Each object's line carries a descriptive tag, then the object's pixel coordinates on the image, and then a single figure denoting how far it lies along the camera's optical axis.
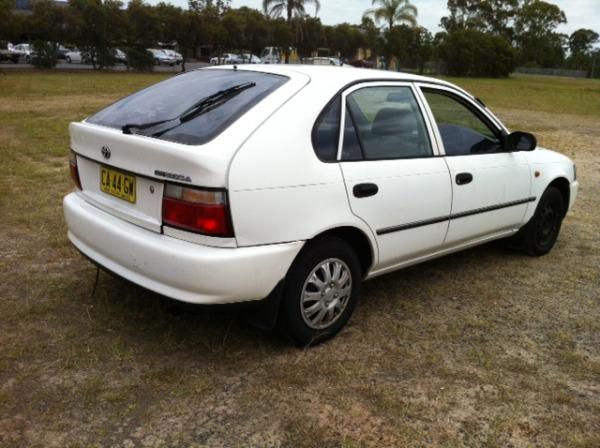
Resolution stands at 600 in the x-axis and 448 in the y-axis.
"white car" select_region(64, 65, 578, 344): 2.79
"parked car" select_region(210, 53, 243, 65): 46.49
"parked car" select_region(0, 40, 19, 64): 37.22
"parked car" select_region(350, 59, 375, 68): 53.92
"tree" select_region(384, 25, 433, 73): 55.03
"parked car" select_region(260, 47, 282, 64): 45.84
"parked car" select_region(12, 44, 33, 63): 39.31
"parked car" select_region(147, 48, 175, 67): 45.56
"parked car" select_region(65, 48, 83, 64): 41.59
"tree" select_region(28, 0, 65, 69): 36.97
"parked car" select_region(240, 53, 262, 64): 48.75
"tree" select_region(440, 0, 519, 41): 71.94
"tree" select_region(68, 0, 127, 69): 37.06
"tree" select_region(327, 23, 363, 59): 62.97
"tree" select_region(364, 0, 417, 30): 54.34
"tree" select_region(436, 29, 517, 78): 52.31
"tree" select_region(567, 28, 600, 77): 81.50
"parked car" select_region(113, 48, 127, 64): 38.22
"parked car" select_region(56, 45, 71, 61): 42.52
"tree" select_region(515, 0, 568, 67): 71.88
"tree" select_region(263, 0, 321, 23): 49.35
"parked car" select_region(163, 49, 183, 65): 46.78
